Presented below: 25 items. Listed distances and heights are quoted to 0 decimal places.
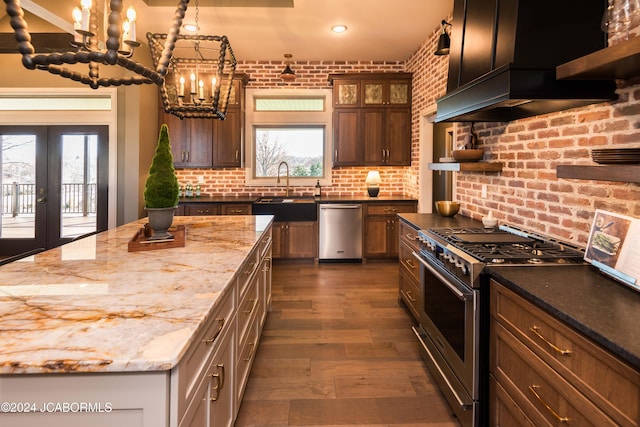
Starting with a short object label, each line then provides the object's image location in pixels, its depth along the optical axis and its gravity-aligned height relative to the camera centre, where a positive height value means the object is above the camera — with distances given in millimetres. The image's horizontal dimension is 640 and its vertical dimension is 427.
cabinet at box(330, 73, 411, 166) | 5363 +1194
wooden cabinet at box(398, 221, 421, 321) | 2924 -618
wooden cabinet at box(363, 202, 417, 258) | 5227 -432
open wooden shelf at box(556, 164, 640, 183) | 1347 +119
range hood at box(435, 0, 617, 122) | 1792 +778
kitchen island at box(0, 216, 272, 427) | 892 -382
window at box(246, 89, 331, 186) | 5695 +987
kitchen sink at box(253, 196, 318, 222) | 5125 -173
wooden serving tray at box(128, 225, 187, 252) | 2064 -274
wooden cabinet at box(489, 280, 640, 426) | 990 -565
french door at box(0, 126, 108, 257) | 5262 +162
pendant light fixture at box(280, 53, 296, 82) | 5082 +1731
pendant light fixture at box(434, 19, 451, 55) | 3178 +1364
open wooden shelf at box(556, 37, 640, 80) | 1304 +554
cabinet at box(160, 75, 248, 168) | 5305 +856
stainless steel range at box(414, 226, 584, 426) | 1734 -522
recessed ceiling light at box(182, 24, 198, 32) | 4234 +2000
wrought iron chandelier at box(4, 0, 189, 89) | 1230 +567
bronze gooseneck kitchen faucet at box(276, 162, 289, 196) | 5766 +502
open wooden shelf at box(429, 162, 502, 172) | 2815 +267
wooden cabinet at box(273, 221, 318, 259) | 5215 -589
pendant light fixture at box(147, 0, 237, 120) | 2283 +760
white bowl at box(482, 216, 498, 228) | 2695 -163
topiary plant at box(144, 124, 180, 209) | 2164 +102
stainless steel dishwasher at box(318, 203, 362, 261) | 5191 -464
